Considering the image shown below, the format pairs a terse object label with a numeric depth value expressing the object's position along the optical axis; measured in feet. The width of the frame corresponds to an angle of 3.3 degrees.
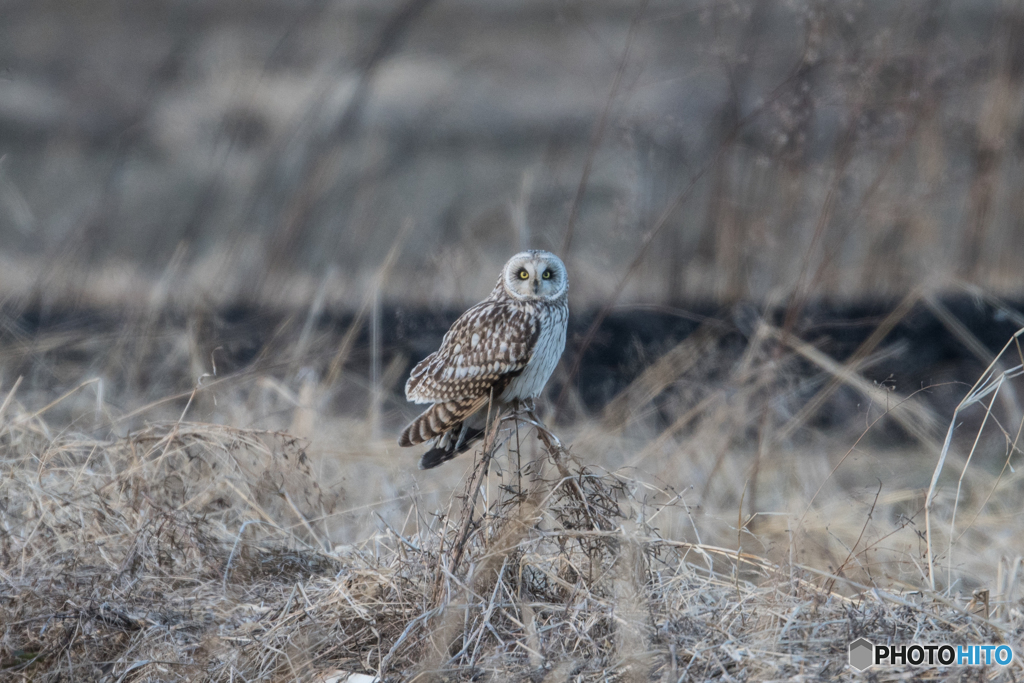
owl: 83.22
